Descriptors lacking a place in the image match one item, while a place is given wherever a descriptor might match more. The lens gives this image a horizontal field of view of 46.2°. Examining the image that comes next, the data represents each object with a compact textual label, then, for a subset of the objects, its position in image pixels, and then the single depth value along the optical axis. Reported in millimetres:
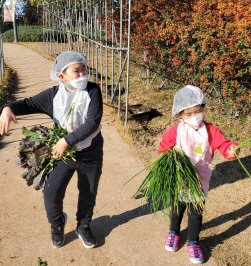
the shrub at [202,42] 4727
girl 2186
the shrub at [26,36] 20891
